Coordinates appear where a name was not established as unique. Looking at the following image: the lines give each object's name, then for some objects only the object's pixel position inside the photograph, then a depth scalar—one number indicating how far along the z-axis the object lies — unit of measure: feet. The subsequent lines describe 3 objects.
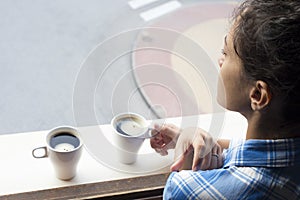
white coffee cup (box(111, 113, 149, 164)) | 4.72
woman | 3.79
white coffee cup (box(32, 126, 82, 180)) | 4.55
